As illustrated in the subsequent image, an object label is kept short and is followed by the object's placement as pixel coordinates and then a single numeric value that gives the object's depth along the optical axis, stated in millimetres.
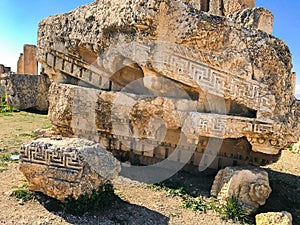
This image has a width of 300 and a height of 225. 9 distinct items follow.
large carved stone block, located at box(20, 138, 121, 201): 3402
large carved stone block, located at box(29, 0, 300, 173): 4004
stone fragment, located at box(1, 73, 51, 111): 12227
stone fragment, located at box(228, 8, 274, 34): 4418
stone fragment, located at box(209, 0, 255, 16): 5535
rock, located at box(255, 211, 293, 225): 3283
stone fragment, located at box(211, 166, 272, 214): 3756
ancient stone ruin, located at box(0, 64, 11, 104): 17562
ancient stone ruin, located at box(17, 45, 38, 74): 16734
